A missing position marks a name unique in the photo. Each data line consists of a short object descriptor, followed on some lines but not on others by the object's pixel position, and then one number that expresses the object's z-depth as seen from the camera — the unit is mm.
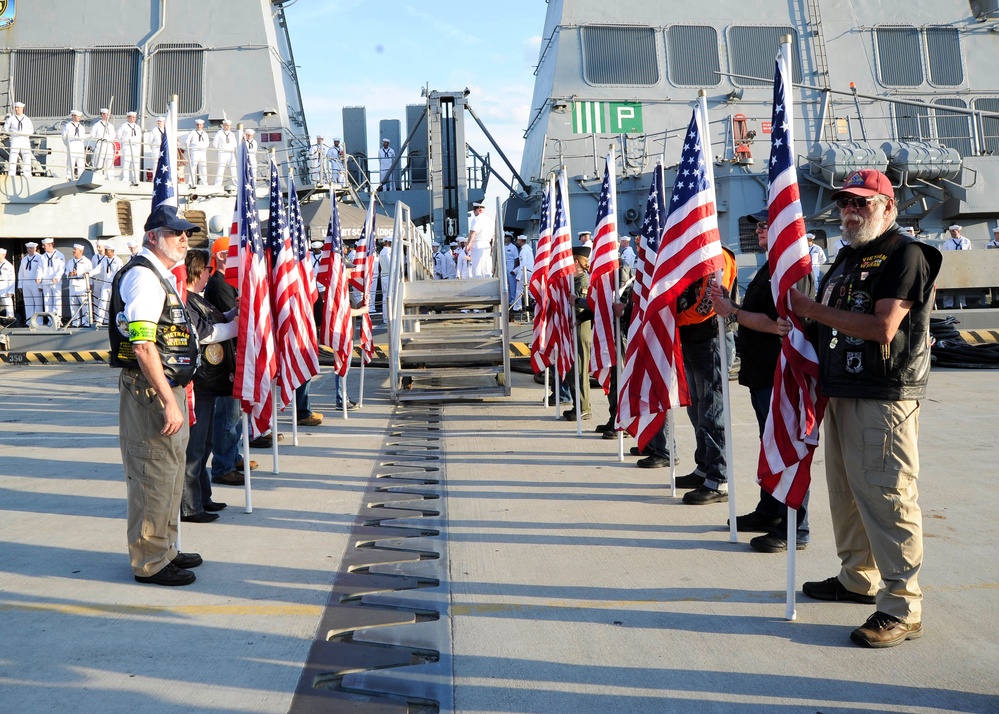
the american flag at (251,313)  6027
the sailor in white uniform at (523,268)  17227
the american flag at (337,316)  10172
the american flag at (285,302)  6902
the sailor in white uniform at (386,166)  24734
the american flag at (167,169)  4945
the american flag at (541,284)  10188
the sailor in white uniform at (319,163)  20375
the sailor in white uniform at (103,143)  18234
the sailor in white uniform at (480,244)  17438
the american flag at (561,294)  9469
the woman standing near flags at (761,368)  4844
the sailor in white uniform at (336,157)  20797
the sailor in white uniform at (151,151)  18766
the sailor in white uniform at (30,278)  17562
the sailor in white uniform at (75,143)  18297
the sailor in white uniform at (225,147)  19359
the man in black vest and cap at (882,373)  3490
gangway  11430
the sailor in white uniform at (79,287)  17219
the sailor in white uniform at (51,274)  17438
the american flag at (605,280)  8297
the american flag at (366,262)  11977
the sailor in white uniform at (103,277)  17062
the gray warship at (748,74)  20719
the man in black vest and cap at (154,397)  4251
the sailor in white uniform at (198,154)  18938
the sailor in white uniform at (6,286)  16781
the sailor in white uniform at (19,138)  17984
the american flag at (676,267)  5418
